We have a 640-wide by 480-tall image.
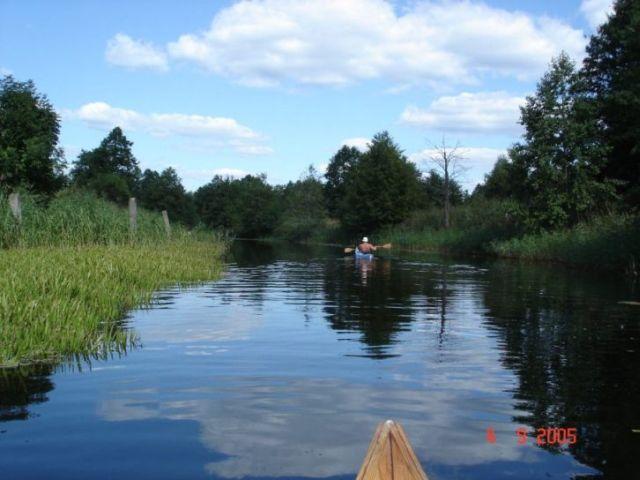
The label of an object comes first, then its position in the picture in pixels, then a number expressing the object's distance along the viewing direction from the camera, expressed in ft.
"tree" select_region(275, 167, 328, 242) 275.59
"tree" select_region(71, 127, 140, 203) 350.43
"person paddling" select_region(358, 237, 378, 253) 104.47
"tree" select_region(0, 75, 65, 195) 91.76
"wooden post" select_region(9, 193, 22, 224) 65.01
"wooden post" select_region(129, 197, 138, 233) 81.20
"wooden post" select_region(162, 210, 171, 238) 93.09
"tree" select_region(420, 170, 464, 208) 241.76
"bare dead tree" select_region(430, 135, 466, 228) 172.70
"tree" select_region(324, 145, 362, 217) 325.21
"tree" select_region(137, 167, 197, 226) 369.30
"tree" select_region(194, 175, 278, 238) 376.68
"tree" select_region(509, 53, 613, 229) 120.26
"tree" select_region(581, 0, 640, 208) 110.42
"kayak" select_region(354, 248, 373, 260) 101.60
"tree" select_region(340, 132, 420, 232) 203.10
